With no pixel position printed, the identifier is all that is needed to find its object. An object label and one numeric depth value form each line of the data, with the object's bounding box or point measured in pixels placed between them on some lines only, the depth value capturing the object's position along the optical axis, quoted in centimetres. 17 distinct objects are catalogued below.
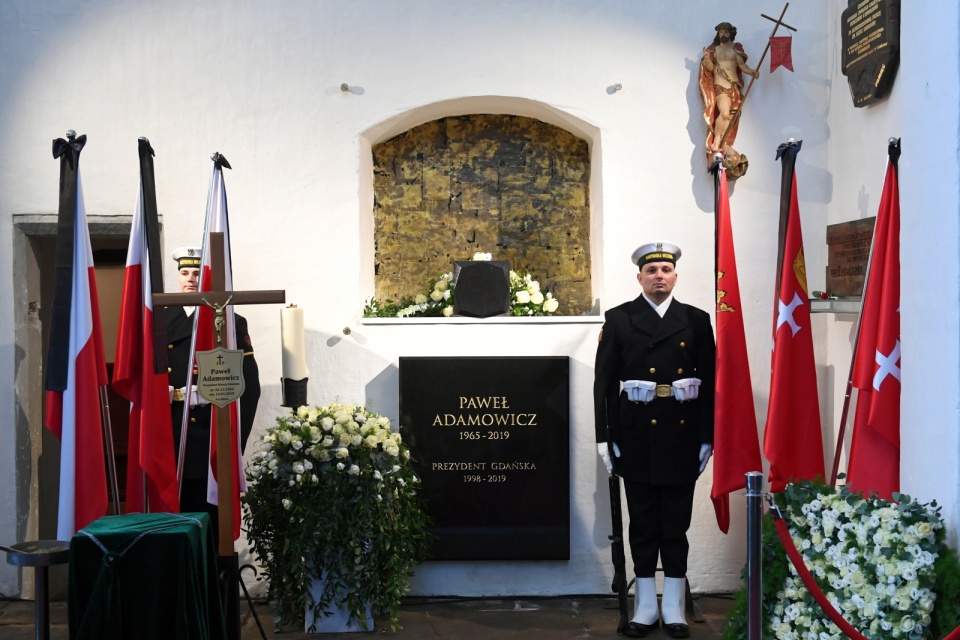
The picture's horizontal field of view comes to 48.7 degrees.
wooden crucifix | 396
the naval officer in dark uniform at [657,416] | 460
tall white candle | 465
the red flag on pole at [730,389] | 452
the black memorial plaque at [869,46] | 439
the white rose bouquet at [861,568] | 329
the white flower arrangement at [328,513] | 451
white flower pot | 464
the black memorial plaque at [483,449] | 514
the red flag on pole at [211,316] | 440
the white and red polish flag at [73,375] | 427
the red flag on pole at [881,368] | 404
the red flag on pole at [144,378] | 432
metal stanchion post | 307
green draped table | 331
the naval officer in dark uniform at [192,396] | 465
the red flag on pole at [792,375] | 449
